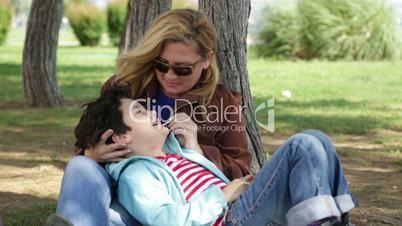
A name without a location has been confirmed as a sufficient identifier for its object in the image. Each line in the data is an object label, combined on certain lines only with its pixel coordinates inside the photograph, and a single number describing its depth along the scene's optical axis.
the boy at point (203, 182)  4.20
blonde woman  5.09
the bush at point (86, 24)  36.05
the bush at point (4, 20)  35.80
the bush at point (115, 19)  36.73
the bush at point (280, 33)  22.43
